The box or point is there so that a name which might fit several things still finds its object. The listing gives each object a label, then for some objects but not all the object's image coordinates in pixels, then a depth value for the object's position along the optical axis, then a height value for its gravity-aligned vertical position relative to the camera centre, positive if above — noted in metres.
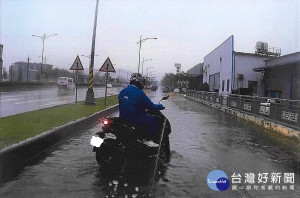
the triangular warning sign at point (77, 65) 18.98 +1.23
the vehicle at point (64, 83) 47.34 +0.49
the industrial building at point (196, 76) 74.28 +3.52
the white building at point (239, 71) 38.91 +2.56
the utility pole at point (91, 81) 19.41 +0.38
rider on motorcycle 5.69 -0.29
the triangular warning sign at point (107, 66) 19.33 +1.25
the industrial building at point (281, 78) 29.95 +1.60
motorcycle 5.52 -0.94
